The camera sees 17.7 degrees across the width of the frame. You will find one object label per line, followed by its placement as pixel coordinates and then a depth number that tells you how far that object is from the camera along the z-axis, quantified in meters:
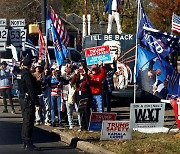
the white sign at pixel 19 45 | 19.72
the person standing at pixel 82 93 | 14.54
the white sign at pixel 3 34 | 18.72
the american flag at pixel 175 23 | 19.22
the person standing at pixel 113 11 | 22.00
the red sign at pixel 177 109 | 13.12
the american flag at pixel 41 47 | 18.53
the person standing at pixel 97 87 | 15.21
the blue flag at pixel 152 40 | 14.09
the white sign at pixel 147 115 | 12.80
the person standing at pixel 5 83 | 18.83
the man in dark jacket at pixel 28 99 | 11.91
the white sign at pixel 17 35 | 19.64
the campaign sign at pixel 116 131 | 12.52
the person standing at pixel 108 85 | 17.77
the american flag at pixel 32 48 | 23.27
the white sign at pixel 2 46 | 18.56
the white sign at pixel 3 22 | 19.06
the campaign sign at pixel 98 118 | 13.53
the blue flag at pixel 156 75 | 14.06
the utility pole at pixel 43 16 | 19.27
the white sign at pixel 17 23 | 19.69
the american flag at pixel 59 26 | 17.93
